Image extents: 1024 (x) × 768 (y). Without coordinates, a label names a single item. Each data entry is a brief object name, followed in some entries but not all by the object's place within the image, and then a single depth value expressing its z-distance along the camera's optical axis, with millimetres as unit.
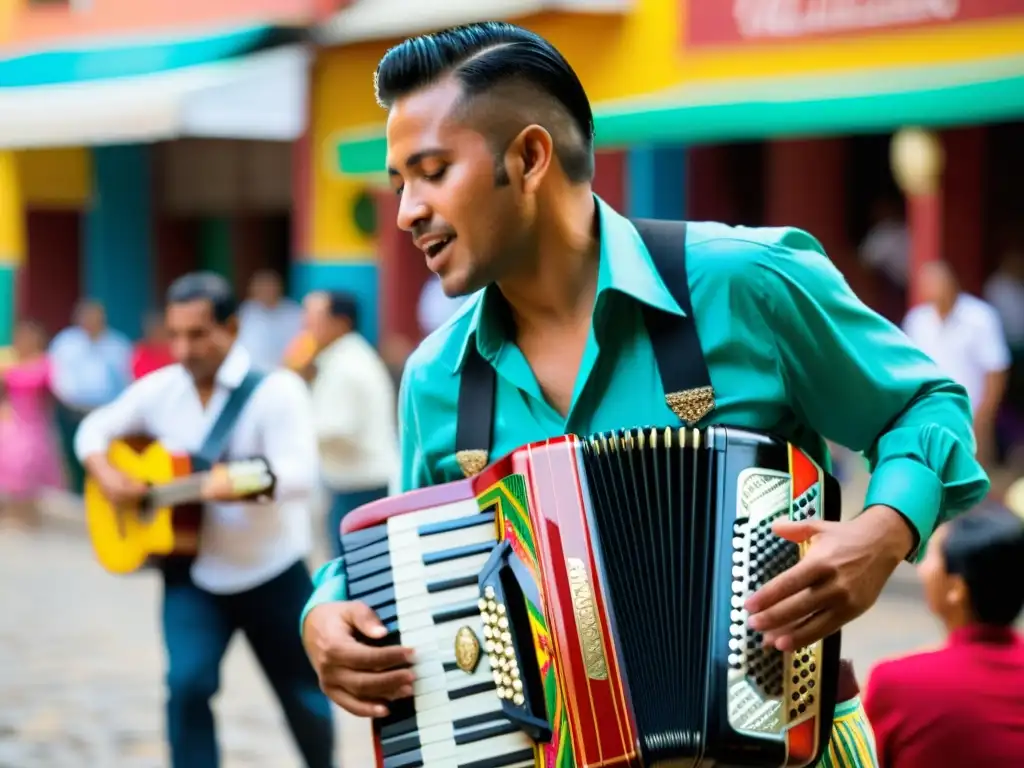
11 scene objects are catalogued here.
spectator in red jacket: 3438
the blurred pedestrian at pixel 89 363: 15758
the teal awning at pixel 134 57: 18078
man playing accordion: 2643
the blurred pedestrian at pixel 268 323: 15648
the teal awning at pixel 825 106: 11094
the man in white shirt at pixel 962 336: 10898
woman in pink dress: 14812
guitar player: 5395
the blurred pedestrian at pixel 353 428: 8938
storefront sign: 12375
